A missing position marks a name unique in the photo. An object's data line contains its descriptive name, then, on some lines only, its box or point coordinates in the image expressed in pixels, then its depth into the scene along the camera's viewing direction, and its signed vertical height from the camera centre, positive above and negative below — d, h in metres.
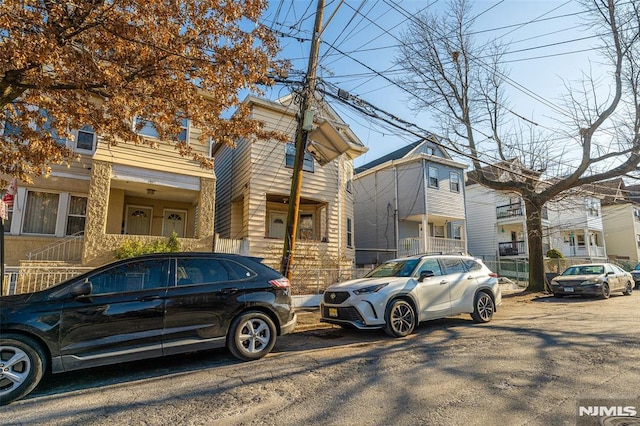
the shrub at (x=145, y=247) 10.71 +0.42
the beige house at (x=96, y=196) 10.82 +2.12
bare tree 14.23 +5.48
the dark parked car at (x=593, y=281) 13.96 -0.74
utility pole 8.37 +2.97
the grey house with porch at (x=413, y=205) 21.23 +3.47
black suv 4.30 -0.75
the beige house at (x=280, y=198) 14.29 +2.80
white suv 7.07 -0.70
